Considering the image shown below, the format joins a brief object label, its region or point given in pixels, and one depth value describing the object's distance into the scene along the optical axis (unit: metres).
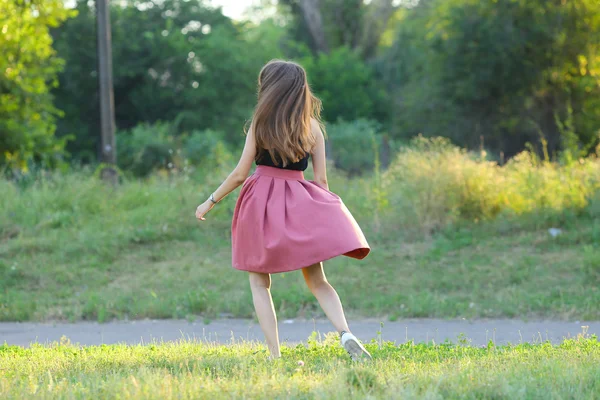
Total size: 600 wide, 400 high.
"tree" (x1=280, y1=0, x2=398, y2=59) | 47.03
